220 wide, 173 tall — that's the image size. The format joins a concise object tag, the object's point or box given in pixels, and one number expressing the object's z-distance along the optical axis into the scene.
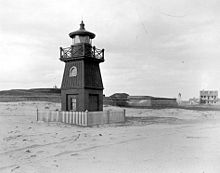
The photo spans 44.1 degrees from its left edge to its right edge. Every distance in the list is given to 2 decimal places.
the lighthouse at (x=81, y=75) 21.44
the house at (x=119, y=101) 47.72
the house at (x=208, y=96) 99.44
